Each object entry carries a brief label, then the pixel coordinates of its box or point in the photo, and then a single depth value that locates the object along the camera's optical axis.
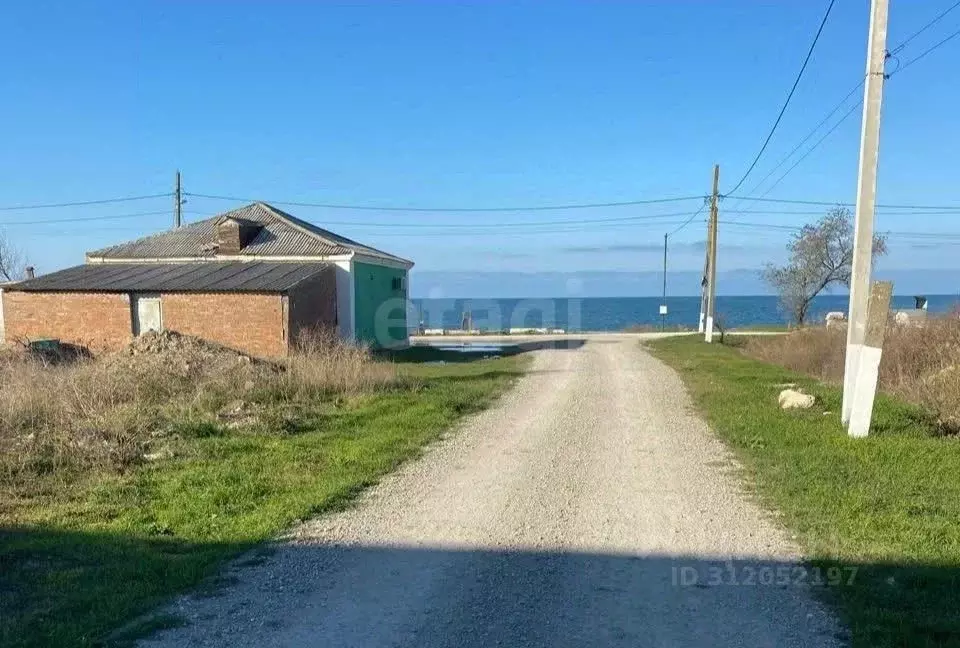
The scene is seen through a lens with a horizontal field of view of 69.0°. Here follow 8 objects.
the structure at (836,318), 25.76
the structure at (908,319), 18.08
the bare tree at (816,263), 38.22
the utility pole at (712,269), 32.69
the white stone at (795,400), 12.08
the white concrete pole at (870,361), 9.44
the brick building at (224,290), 23.64
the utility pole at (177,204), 41.59
